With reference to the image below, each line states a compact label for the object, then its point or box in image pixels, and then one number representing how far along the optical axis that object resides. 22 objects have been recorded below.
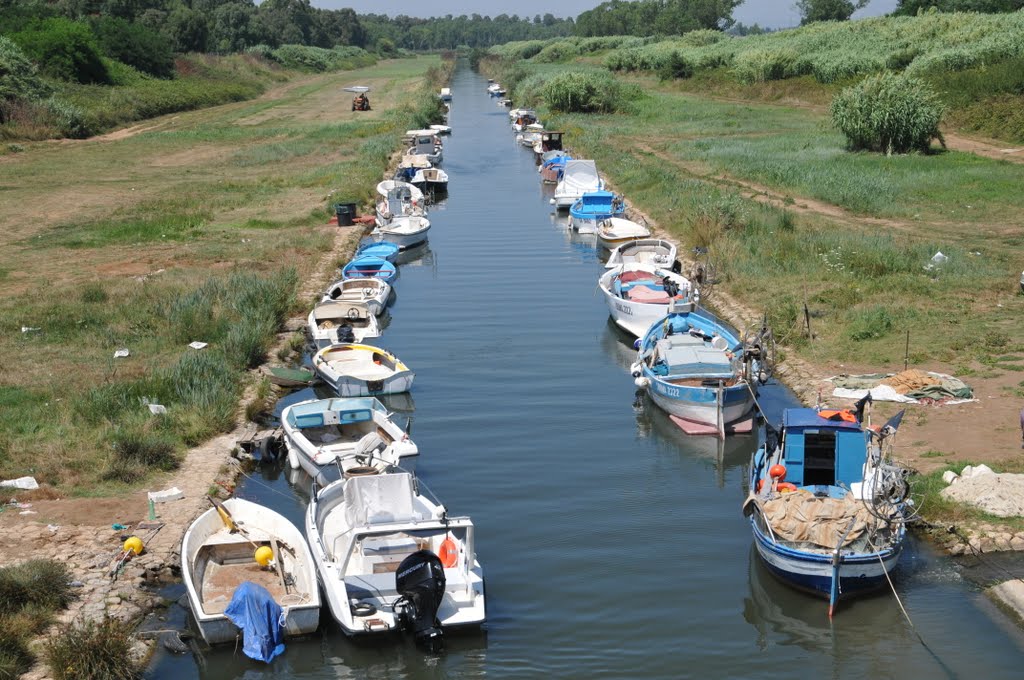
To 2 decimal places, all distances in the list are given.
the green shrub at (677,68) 110.44
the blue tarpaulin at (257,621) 14.22
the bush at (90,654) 13.17
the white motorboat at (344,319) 27.84
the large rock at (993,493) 17.11
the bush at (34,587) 14.57
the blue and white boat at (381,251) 36.22
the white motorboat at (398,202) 42.78
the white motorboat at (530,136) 71.38
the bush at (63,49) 87.00
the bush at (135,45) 104.50
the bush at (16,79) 72.25
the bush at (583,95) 85.06
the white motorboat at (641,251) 34.09
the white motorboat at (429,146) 61.81
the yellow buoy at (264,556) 15.61
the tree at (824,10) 175.50
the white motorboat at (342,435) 19.47
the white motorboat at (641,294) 28.47
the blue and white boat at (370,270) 33.88
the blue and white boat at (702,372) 22.16
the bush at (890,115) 50.75
